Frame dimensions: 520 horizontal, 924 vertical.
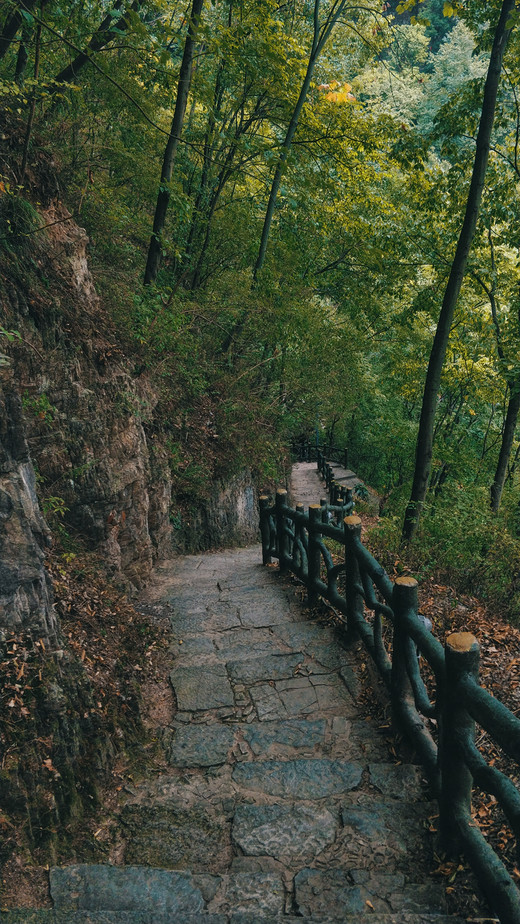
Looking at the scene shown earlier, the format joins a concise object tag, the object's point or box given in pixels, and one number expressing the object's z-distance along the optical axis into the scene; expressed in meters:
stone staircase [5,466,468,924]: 2.50
